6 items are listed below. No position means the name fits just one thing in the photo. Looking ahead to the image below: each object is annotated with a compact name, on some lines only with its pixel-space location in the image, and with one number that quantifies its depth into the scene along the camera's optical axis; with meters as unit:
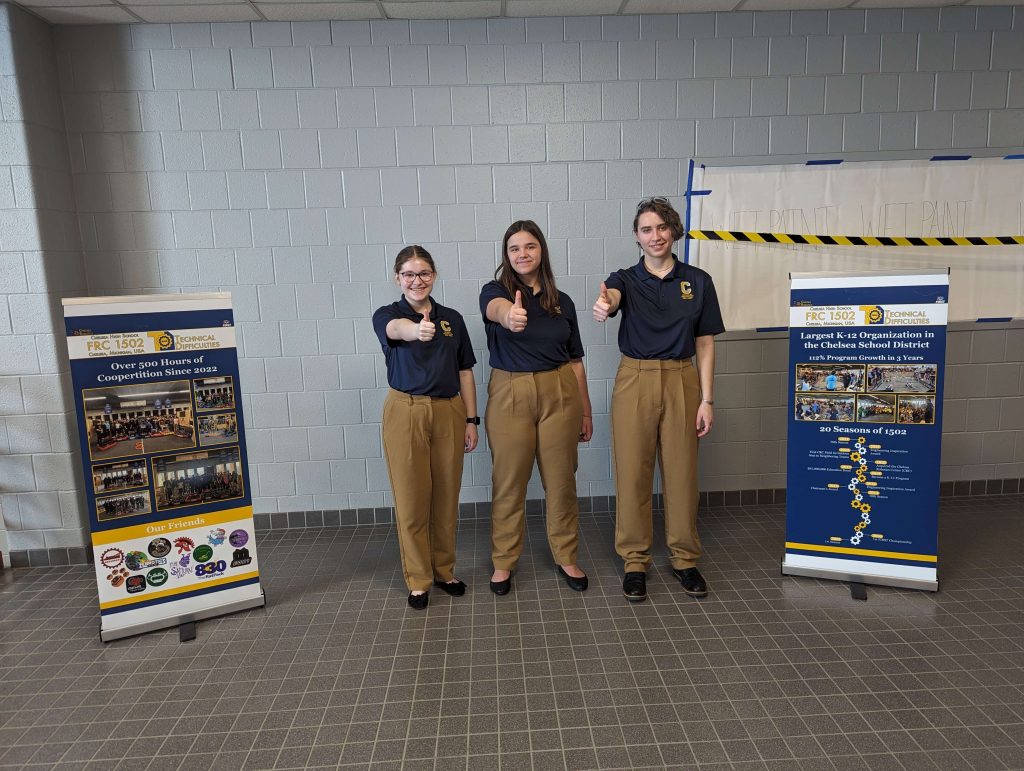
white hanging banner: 4.22
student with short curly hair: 3.20
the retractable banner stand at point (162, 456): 2.94
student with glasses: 3.11
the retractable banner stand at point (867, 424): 3.17
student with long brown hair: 3.16
